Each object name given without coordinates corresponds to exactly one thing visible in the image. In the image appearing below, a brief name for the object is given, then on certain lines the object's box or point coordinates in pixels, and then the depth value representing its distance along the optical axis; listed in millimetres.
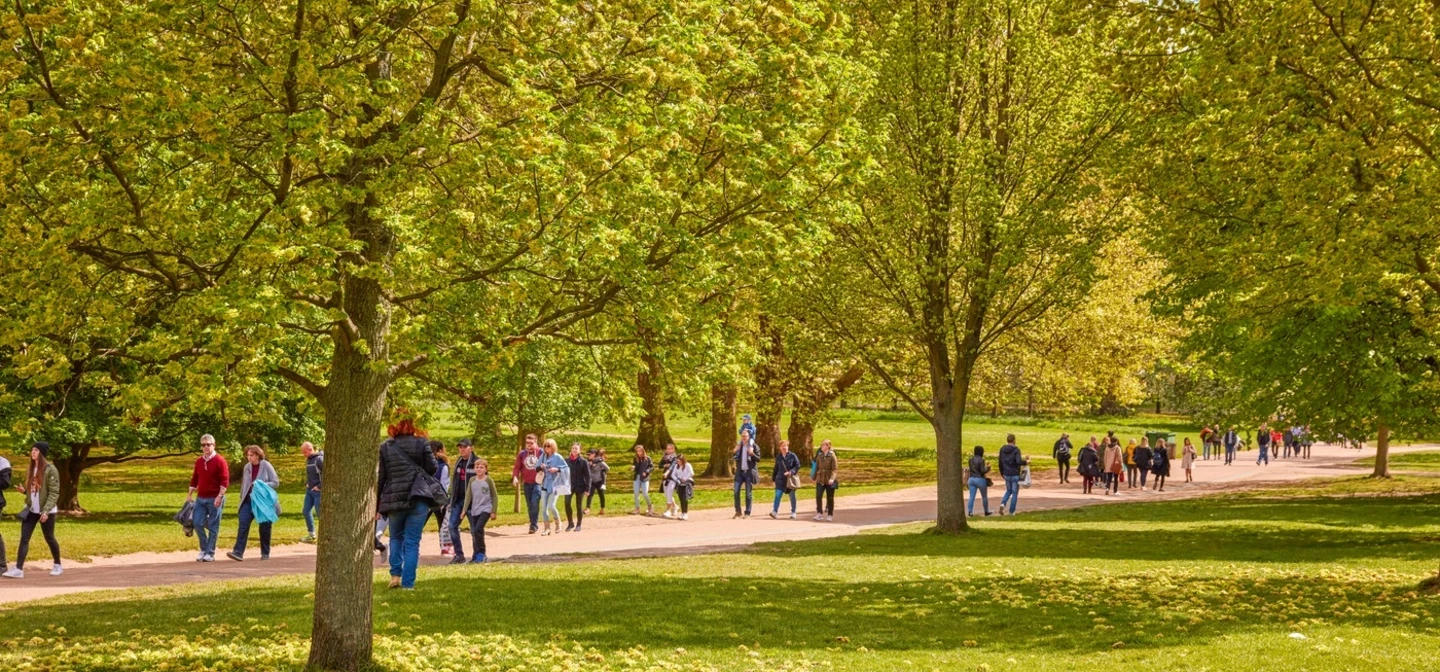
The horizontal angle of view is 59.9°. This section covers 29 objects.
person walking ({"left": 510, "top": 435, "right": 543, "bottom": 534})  23578
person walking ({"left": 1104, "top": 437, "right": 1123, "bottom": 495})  37062
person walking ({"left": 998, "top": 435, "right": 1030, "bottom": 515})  28375
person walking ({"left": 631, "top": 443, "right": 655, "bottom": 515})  27491
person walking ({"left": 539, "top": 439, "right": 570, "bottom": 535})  23984
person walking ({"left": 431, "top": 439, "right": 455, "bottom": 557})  18422
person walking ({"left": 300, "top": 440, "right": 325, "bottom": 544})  21281
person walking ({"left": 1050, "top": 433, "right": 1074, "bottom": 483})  40938
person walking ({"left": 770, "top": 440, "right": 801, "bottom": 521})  27359
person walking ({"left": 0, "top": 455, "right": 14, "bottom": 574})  16312
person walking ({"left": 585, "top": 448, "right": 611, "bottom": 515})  27312
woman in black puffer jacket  13664
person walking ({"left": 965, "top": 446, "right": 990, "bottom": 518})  27625
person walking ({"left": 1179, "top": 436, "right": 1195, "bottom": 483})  43378
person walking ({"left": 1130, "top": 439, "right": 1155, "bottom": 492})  39344
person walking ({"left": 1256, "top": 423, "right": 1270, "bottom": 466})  50566
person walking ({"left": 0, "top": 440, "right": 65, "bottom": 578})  16828
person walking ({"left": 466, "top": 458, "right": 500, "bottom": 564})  18031
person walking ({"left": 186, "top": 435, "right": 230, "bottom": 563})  18391
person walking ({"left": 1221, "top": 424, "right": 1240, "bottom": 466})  55378
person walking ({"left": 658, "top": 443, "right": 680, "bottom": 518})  27781
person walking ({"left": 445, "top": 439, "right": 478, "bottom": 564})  18578
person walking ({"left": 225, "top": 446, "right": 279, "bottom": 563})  18953
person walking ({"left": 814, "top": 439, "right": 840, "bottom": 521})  26936
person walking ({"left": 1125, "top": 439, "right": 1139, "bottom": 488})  40594
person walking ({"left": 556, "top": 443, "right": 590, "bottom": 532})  24906
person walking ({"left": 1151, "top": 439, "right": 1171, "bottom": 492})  39500
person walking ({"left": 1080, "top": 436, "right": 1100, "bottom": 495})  36469
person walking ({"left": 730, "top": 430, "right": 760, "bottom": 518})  27297
